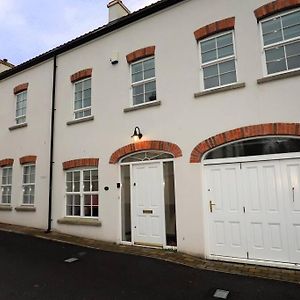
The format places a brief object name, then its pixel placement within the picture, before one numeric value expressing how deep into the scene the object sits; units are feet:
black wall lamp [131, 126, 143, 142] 27.66
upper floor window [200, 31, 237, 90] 24.41
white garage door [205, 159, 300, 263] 21.01
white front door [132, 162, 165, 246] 26.55
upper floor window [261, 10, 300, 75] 22.17
